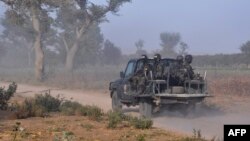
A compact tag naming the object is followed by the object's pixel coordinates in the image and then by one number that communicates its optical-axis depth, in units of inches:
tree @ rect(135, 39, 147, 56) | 4985.2
